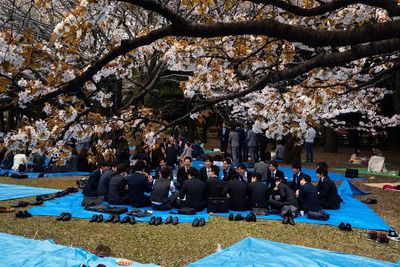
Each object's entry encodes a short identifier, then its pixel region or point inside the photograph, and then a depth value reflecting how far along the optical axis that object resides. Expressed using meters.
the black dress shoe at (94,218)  9.16
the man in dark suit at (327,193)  10.56
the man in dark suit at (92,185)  11.25
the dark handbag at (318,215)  9.49
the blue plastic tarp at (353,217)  9.24
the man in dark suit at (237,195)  10.26
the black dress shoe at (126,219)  9.09
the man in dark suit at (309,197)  9.91
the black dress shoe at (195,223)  8.84
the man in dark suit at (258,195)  10.25
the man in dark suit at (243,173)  11.91
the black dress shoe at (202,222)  8.94
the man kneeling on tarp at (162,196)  10.26
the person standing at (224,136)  22.03
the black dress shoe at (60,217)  9.16
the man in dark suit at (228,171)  11.95
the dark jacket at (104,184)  11.08
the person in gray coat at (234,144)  18.66
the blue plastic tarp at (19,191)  11.42
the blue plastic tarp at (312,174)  16.09
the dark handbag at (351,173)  16.38
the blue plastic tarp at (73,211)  9.55
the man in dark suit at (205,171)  11.95
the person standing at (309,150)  20.64
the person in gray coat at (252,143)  19.08
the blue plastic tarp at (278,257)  5.94
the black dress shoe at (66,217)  9.19
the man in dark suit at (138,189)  10.55
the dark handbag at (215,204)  10.08
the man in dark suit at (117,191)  10.73
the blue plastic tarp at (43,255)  5.73
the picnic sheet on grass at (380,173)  17.34
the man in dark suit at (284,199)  10.03
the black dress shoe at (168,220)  9.08
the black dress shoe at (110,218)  9.16
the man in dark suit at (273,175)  11.66
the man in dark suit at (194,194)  10.15
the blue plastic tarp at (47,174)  15.38
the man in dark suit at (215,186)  10.44
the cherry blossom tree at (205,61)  3.59
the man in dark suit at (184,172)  11.91
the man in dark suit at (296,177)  11.23
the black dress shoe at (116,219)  9.14
